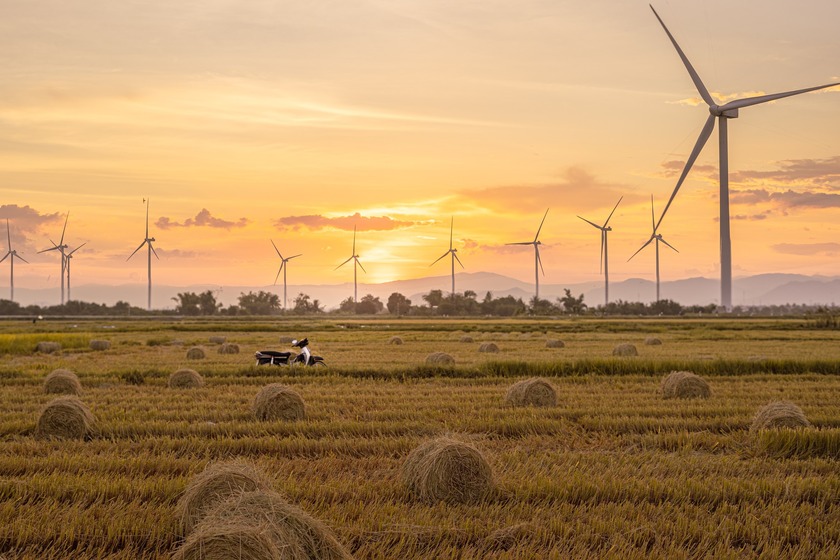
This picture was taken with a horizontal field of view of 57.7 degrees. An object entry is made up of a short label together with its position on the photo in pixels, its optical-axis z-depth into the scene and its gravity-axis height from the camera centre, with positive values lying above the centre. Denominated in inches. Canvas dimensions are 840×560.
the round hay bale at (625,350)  1387.4 -81.3
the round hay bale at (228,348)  1482.5 -77.8
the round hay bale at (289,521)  293.3 -83.6
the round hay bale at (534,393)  715.4 -82.4
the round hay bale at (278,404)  633.0 -80.5
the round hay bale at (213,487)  341.7 -82.2
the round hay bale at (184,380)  861.8 -80.4
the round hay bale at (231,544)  273.3 -85.2
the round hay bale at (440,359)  1104.8 -75.9
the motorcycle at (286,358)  1067.9 -70.2
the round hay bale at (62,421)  559.2 -81.7
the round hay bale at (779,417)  572.1 -85.6
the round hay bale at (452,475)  402.3 -89.5
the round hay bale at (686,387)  785.6 -84.7
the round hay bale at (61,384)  804.6 -78.7
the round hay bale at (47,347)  1533.0 -75.1
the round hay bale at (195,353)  1306.6 -76.8
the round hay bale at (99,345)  1621.6 -75.5
